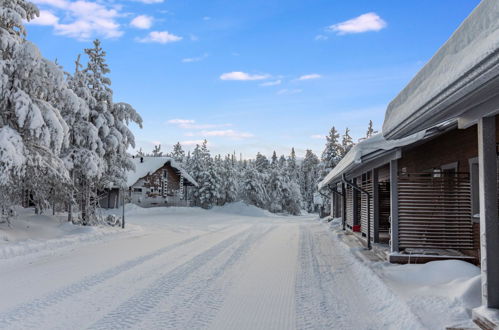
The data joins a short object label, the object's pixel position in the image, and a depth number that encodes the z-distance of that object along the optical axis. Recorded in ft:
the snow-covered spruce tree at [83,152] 55.77
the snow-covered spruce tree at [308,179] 262.67
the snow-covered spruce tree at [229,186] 176.96
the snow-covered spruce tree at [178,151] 267.22
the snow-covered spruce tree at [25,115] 37.81
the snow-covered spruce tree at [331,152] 144.56
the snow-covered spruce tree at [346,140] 161.53
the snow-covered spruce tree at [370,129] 218.38
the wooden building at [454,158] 9.66
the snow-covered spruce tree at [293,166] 275.00
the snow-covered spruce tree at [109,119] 60.85
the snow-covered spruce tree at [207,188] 166.40
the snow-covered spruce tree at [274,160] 197.38
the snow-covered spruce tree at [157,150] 304.50
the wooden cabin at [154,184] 127.65
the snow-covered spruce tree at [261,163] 209.69
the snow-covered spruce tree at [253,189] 176.14
